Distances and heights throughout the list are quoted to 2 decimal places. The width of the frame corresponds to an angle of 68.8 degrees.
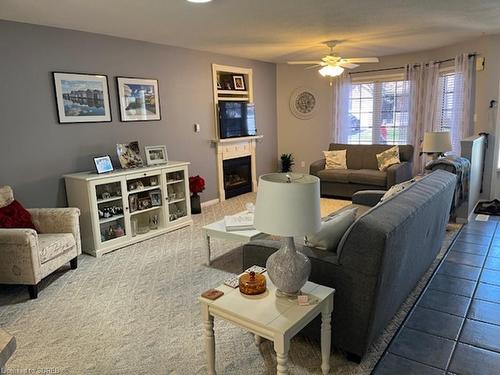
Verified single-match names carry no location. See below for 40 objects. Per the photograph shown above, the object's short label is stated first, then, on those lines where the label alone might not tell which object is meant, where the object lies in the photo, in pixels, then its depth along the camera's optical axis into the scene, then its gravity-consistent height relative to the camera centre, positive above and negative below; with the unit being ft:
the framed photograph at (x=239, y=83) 20.69 +2.46
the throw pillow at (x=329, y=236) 6.87 -2.09
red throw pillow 10.49 -2.42
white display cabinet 12.67 -2.80
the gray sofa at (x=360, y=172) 18.52 -2.63
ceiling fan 15.48 +2.56
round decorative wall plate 23.29 +1.33
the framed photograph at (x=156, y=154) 15.08 -1.06
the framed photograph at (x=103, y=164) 13.15 -1.21
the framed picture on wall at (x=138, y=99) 15.01 +1.30
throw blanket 13.38 -1.87
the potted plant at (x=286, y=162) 24.13 -2.45
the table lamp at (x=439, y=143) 15.15 -0.96
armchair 9.51 -3.11
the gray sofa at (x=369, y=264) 6.05 -2.56
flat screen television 19.62 +0.39
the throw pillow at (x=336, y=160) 20.85 -2.10
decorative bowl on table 6.15 -2.66
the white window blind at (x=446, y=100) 18.54 +0.98
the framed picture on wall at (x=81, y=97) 13.01 +1.25
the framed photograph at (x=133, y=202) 13.85 -2.74
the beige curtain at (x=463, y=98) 17.25 +0.97
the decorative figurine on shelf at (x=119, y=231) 13.48 -3.70
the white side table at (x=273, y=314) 5.30 -2.89
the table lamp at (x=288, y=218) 5.45 -1.41
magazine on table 10.79 -2.88
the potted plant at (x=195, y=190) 17.71 -3.00
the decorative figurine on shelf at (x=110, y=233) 13.28 -3.72
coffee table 10.39 -3.10
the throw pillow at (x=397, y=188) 9.63 -1.78
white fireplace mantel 19.92 -1.39
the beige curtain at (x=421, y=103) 18.95 +0.89
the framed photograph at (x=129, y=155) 14.26 -0.98
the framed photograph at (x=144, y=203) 14.33 -2.88
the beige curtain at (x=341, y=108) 21.93 +0.89
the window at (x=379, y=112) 20.67 +0.53
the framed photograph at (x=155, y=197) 14.70 -2.73
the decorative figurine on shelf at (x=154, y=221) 14.99 -3.75
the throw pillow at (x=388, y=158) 19.46 -1.96
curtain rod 18.54 +2.93
